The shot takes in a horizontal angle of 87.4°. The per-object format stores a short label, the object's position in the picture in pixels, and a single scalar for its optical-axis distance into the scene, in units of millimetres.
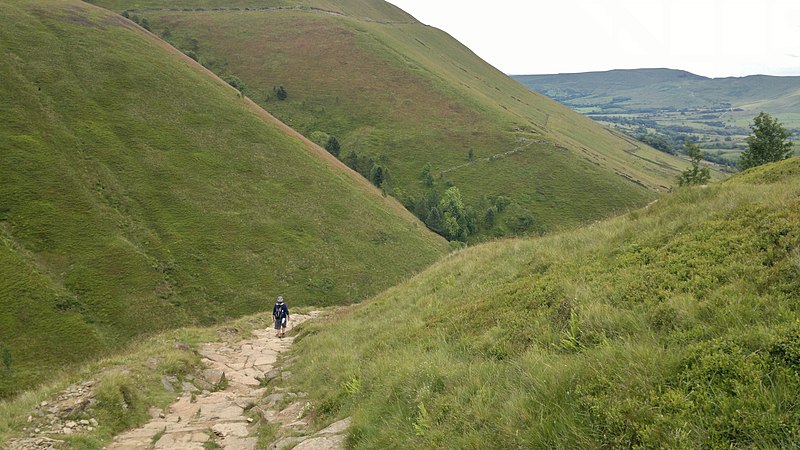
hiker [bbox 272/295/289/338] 25297
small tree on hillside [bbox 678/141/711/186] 50847
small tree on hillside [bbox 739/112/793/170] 47303
